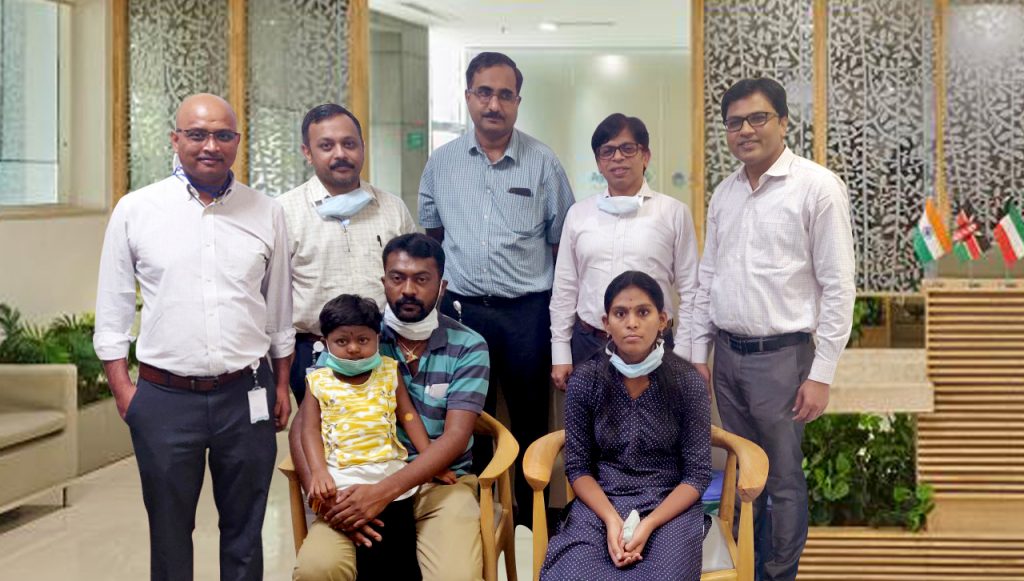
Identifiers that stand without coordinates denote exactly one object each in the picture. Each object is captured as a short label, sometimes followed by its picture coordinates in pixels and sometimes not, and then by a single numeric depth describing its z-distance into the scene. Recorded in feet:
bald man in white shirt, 10.30
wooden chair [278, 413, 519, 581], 10.28
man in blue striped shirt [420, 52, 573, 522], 12.99
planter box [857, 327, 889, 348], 25.68
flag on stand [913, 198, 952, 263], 18.49
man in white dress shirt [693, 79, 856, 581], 11.27
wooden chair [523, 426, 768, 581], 10.05
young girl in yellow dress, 10.19
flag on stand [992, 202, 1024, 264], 17.49
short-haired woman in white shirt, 12.32
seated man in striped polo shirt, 9.96
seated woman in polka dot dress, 9.89
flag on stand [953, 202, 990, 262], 17.83
